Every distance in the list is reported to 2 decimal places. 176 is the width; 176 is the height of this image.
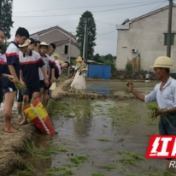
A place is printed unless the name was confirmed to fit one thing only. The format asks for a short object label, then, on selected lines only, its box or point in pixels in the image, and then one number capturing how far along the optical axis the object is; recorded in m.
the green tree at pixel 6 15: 60.09
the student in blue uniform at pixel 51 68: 8.70
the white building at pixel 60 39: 57.53
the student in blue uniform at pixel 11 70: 5.83
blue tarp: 36.19
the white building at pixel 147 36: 39.72
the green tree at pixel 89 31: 63.31
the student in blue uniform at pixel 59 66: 9.04
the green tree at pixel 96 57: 57.41
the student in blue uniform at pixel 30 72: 7.12
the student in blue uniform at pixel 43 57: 7.92
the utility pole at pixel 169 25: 26.25
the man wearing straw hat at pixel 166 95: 4.52
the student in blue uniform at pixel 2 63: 5.78
